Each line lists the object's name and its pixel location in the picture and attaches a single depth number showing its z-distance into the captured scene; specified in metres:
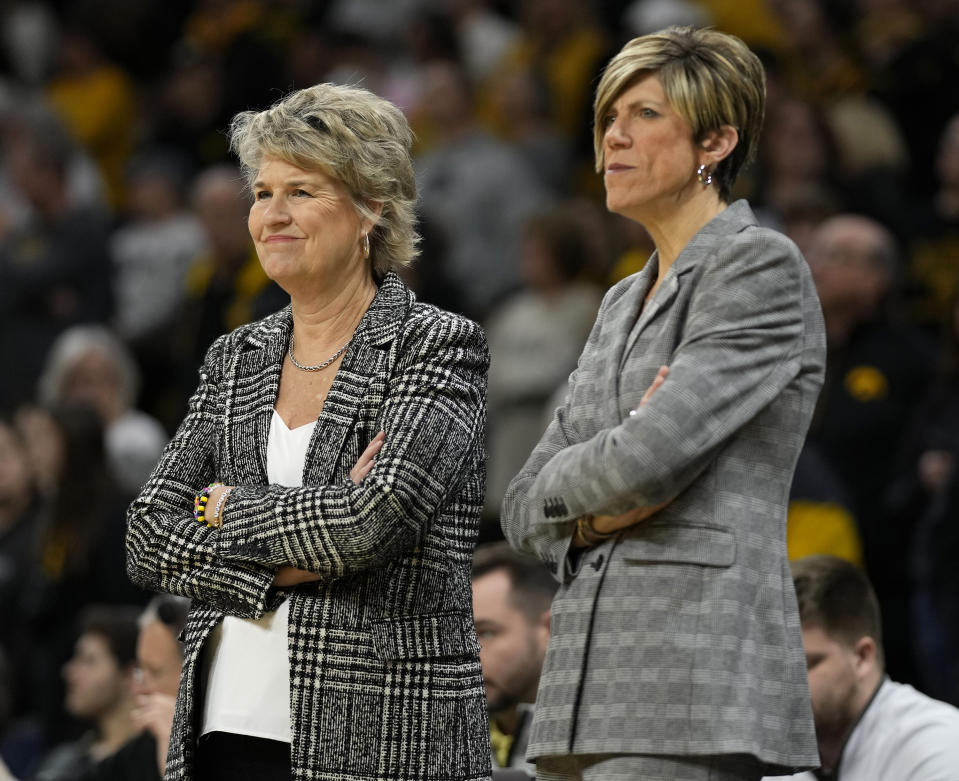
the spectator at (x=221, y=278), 15.93
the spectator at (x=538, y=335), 14.40
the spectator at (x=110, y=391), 14.61
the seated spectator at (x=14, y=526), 13.54
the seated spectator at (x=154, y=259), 18.33
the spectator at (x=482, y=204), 16.62
